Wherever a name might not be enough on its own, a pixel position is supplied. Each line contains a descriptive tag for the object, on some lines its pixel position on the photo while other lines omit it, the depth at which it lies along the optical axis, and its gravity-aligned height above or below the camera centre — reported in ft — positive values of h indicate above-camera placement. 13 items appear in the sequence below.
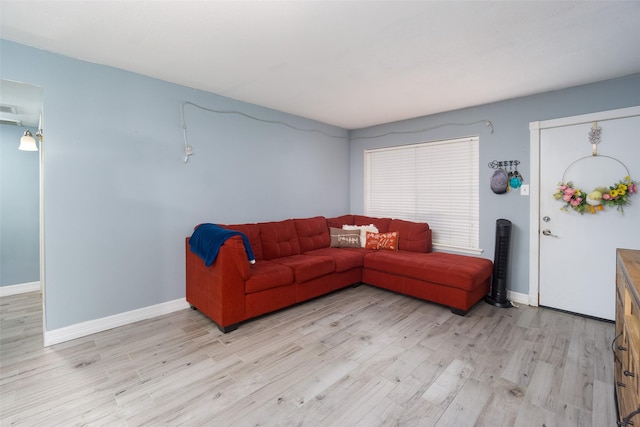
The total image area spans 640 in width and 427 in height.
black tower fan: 11.02 -2.19
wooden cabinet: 3.77 -2.06
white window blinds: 12.87 +1.10
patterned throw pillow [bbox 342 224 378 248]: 14.35 -1.03
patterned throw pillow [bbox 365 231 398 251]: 13.71 -1.54
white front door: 9.36 -0.40
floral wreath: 9.19 +0.43
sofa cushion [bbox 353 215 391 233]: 14.66 -0.67
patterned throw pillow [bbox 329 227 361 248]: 14.25 -1.50
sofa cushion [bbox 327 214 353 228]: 15.30 -0.65
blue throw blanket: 8.74 -1.04
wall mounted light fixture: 10.52 +2.44
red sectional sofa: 8.88 -2.27
